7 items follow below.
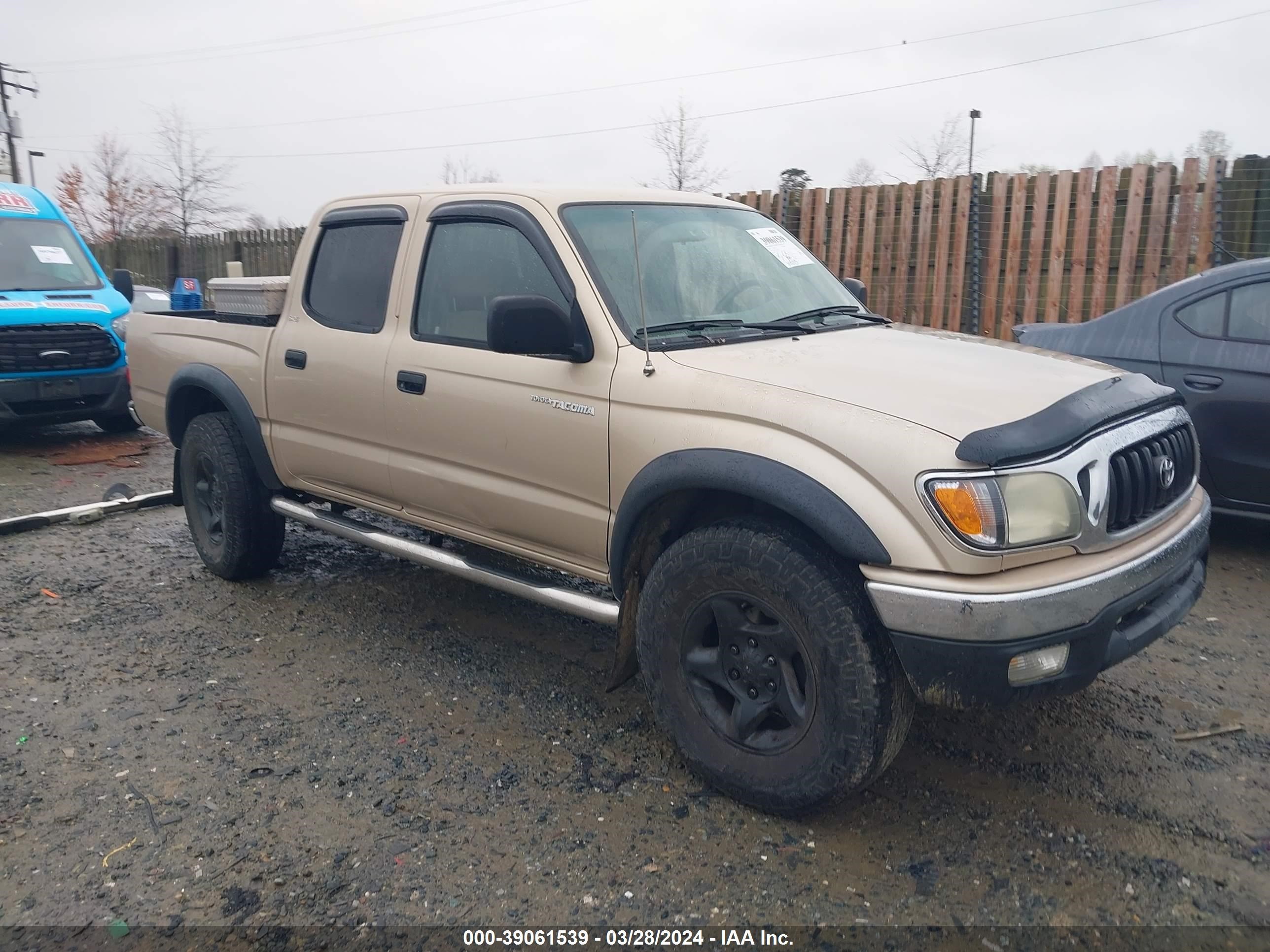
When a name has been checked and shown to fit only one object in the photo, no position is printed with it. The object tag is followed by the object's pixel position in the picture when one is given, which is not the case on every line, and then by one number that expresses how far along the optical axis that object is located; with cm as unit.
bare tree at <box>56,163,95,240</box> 3266
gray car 511
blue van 875
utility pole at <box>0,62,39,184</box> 3469
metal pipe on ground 622
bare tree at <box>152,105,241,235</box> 3172
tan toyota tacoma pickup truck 263
